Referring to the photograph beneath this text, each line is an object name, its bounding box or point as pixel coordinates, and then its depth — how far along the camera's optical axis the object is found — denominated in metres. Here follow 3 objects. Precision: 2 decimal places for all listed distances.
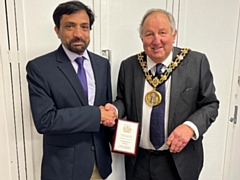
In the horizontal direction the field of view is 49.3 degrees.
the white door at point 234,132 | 1.88
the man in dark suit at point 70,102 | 1.25
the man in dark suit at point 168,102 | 1.33
